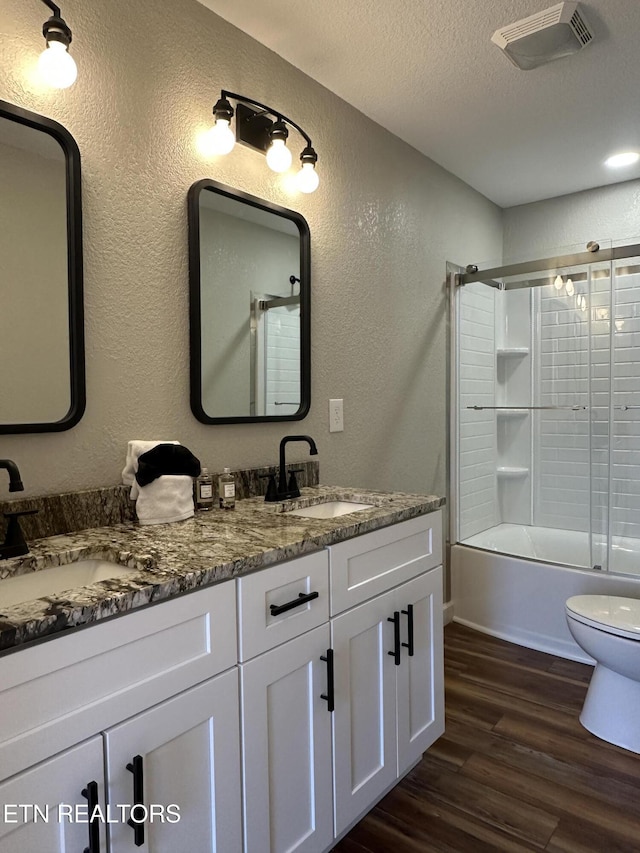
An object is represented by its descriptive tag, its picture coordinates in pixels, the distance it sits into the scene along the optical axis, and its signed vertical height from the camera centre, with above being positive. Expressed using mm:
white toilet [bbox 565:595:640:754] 1929 -928
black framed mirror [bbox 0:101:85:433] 1275 +308
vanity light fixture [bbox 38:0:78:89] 1200 +766
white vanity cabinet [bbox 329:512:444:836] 1429 -711
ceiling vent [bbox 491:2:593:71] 1727 +1176
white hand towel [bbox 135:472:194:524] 1438 -239
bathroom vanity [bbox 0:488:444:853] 845 -532
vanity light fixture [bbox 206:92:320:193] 1644 +846
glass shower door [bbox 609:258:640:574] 2629 -3
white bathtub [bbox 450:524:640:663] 2623 -854
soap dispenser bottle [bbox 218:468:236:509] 1649 -250
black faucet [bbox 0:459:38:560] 1115 -257
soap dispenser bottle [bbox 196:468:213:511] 1603 -242
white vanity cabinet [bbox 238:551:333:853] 1159 -663
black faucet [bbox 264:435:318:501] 1772 -259
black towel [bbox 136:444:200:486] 1417 -142
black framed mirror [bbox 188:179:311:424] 1694 +321
